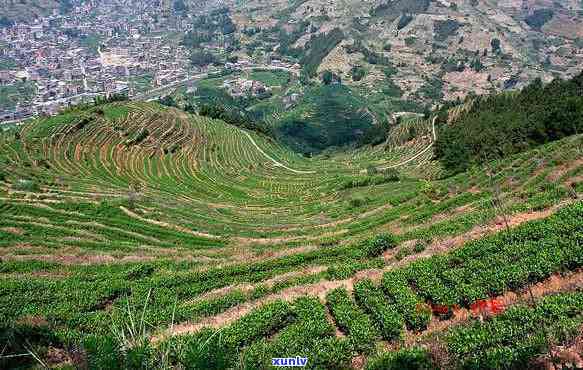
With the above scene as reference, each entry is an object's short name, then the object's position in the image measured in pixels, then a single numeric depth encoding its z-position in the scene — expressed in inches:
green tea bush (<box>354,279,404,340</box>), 654.5
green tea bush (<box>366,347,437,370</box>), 532.4
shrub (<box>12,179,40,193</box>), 1635.1
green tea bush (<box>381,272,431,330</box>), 665.6
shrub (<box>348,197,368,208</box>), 1774.1
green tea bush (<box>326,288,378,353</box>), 635.5
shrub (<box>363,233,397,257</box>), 970.1
